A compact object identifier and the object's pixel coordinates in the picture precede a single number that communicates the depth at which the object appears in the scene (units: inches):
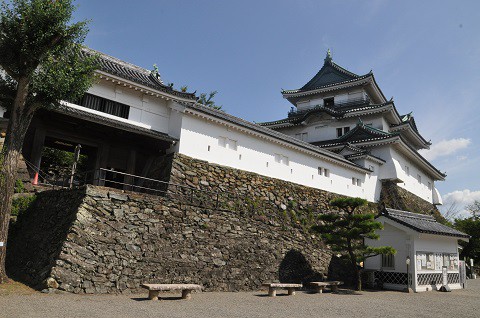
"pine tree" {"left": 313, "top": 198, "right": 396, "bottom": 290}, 592.4
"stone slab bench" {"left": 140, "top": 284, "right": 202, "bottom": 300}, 382.9
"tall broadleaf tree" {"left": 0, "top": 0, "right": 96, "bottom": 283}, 399.5
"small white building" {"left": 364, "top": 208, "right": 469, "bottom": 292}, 655.8
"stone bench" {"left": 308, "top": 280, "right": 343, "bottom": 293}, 557.3
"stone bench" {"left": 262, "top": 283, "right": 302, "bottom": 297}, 493.5
